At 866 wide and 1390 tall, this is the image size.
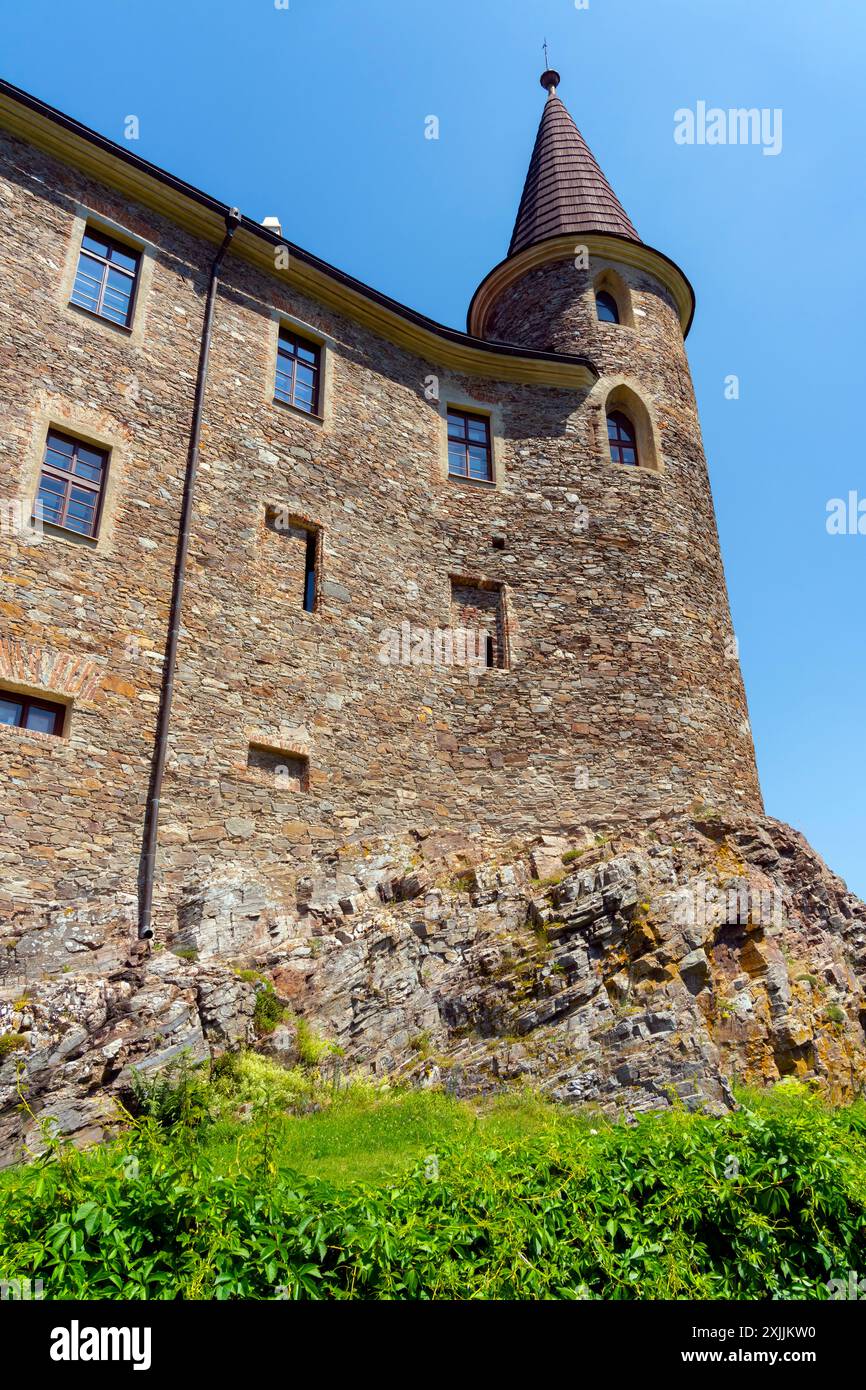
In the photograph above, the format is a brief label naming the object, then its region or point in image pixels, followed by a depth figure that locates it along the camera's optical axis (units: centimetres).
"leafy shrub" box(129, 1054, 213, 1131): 874
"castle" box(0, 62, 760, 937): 1214
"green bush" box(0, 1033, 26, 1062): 875
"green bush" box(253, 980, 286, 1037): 1041
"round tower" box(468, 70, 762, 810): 1650
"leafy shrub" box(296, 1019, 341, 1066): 1037
